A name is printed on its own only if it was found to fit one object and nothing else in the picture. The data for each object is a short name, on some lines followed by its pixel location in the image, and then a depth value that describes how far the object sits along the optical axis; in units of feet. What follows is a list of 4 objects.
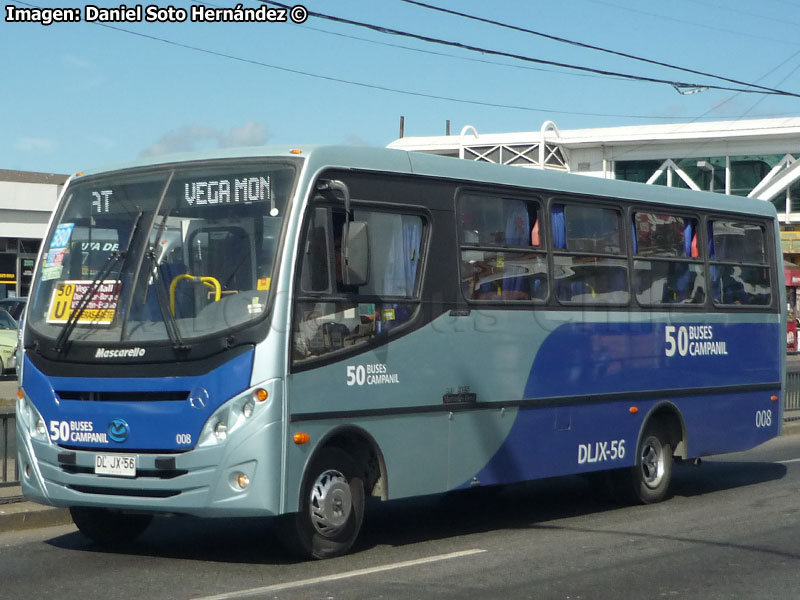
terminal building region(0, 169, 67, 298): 129.90
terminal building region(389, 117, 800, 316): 165.78
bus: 27.04
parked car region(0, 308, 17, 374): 81.97
